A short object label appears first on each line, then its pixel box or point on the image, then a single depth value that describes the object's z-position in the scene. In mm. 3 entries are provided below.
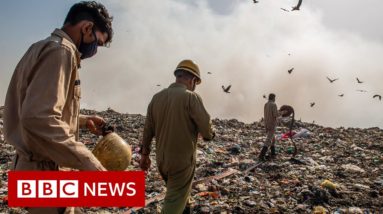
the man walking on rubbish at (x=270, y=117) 9320
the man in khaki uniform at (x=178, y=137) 3801
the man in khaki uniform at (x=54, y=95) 1570
